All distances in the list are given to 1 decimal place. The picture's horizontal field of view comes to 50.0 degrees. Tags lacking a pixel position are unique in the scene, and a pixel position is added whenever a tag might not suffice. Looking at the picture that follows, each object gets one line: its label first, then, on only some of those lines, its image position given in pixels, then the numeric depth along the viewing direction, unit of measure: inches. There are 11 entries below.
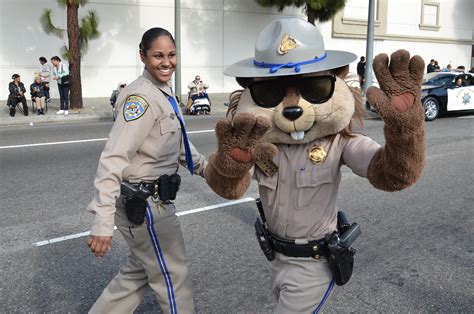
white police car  528.4
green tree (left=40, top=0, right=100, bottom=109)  566.6
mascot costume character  81.9
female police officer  98.8
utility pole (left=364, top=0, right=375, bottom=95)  688.4
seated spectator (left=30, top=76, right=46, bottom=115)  569.9
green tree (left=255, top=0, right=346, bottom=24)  798.5
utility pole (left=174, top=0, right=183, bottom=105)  621.0
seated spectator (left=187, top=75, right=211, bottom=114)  587.2
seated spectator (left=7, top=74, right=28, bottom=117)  555.8
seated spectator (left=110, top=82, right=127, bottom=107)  544.2
